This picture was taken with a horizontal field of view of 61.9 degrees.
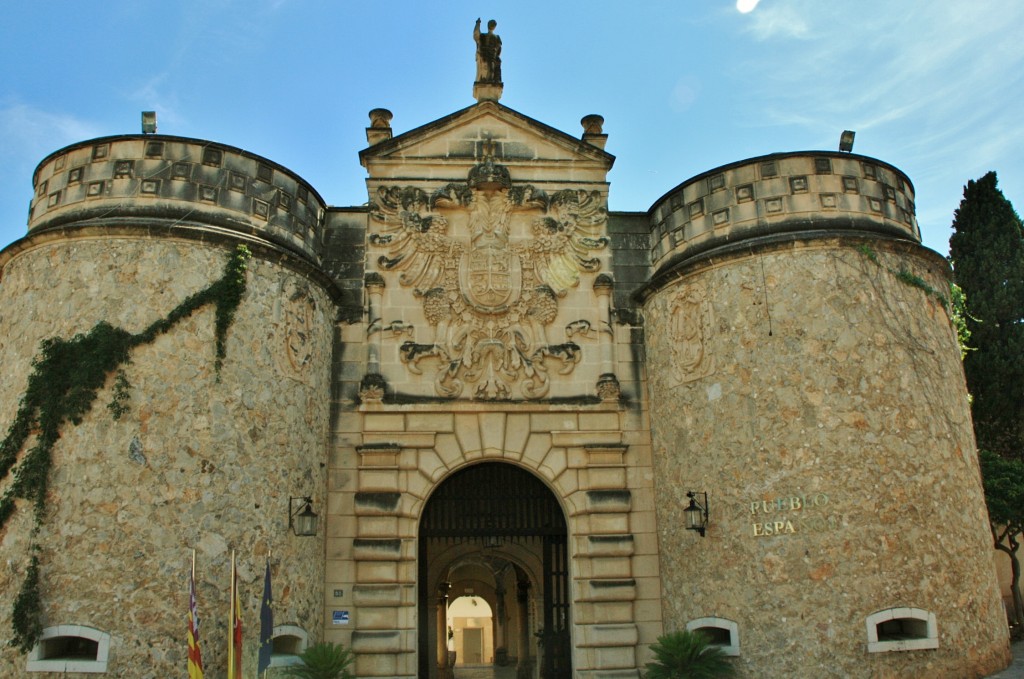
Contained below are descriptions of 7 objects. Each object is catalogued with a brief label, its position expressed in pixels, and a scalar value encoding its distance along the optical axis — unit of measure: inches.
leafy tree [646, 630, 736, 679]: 444.1
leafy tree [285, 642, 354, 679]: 432.8
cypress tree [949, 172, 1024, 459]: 732.0
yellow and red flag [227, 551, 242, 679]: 388.5
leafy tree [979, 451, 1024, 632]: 629.3
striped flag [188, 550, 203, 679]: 369.7
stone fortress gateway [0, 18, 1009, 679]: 426.0
